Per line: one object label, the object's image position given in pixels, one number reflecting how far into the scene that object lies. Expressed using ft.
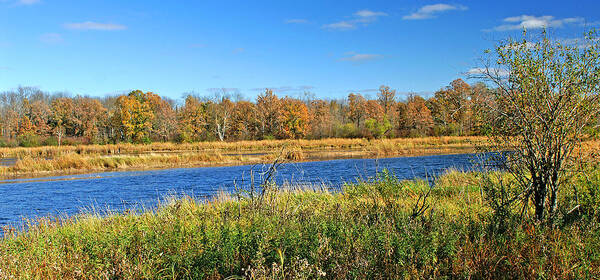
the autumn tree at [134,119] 224.53
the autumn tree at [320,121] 243.66
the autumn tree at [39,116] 262.14
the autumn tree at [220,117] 256.19
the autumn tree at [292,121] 238.89
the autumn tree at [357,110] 273.13
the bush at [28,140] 215.31
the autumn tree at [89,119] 264.52
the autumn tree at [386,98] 288.10
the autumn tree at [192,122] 234.70
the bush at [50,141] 220.10
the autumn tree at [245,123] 258.57
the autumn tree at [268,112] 250.98
